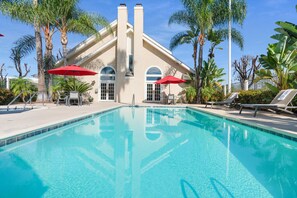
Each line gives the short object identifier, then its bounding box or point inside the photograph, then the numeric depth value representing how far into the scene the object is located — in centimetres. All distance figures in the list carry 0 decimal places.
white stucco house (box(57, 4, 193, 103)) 1355
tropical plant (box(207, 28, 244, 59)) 1234
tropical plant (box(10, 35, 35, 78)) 1194
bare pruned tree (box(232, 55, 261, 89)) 1847
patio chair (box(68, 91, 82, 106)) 967
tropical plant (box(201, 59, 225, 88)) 1215
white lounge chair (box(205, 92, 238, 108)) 852
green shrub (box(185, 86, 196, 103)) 1236
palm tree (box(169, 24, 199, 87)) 1263
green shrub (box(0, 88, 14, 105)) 991
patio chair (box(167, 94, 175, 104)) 1218
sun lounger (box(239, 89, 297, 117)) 581
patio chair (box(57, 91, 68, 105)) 1070
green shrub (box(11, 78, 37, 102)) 1047
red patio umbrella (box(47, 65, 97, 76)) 928
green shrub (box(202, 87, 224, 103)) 1185
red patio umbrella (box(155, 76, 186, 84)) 1158
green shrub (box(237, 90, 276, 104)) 790
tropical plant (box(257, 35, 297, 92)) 746
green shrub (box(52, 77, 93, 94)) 1104
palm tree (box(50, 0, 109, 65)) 1024
